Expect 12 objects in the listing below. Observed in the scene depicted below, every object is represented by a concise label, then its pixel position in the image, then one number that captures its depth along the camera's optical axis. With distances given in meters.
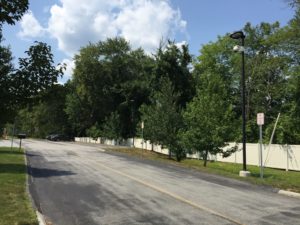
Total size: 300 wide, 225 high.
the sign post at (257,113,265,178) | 10.48
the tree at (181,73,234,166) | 14.41
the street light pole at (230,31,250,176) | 11.51
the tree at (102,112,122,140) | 33.64
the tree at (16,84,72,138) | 54.98
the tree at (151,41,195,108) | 28.61
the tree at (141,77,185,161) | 18.74
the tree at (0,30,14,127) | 8.65
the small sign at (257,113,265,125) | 10.48
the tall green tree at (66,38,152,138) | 40.95
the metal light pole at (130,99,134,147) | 34.45
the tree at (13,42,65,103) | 8.41
